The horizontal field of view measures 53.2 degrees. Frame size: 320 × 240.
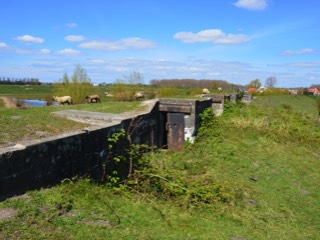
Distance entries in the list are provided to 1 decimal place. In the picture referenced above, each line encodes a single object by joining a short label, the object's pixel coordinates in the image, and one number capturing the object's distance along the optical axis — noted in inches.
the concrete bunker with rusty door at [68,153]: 142.3
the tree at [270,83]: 3548.2
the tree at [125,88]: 994.4
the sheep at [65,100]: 851.4
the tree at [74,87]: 1331.0
